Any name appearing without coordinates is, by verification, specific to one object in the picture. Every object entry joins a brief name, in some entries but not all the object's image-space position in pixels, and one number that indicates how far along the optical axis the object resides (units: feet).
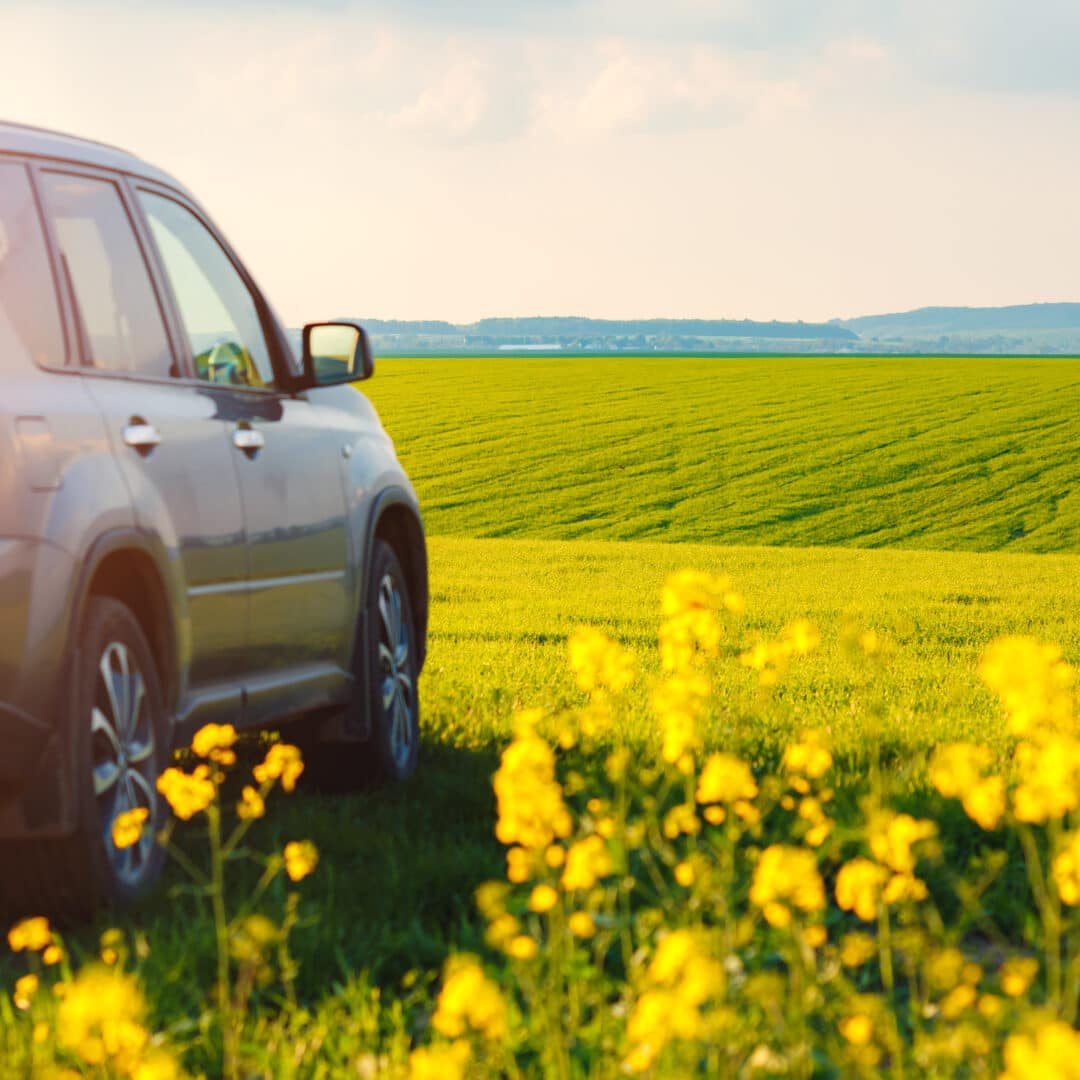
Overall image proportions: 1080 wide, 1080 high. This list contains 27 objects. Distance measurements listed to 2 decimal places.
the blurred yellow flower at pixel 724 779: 21.50
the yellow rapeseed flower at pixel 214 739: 28.04
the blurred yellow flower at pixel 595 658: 25.39
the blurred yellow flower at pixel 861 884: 20.06
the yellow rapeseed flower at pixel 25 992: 23.02
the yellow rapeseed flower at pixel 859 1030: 16.85
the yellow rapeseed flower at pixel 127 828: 25.27
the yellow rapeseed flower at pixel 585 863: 19.27
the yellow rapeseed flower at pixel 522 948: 18.17
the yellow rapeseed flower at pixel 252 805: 24.89
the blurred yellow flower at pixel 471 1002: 16.08
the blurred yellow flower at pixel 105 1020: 17.06
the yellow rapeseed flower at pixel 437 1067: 15.15
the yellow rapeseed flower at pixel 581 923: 19.84
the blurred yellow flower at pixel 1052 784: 19.51
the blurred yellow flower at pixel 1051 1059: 12.76
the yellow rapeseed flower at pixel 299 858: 22.50
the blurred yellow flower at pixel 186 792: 25.40
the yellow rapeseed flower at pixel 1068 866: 18.69
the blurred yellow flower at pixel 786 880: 18.40
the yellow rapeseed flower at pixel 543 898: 19.48
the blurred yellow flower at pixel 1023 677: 20.54
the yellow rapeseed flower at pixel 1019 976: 17.76
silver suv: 28.45
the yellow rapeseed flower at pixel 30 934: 21.62
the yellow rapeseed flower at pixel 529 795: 20.17
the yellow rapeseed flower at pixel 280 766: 26.84
